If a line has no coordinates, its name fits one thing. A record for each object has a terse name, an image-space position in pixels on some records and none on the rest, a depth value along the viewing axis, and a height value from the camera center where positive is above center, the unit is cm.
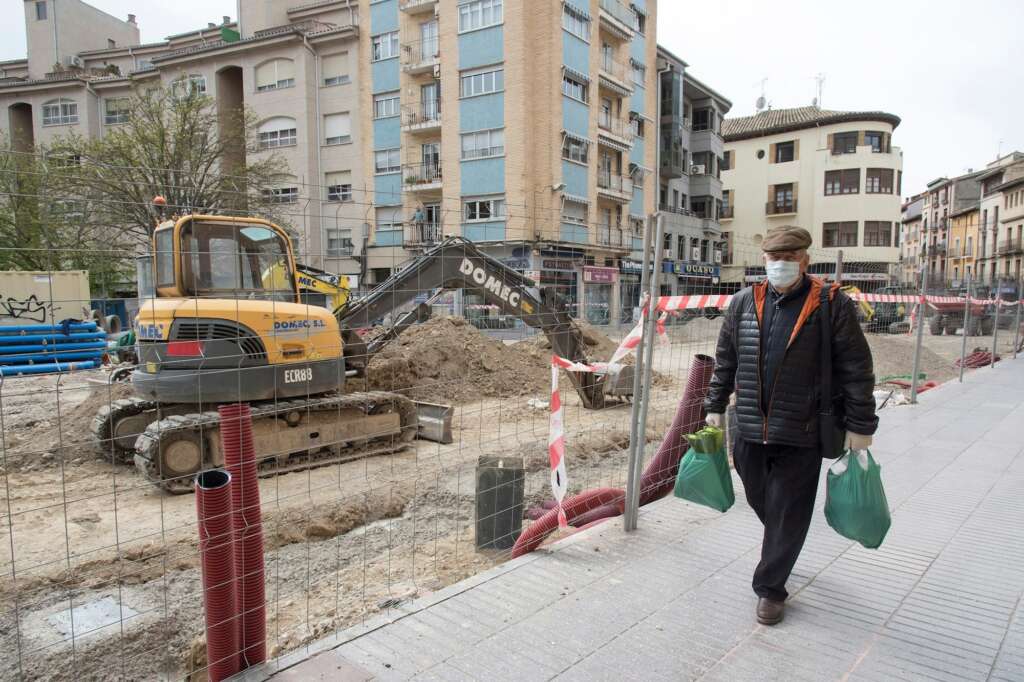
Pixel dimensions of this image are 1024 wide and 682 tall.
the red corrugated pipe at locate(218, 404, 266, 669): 284 -106
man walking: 305 -51
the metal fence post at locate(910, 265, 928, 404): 907 -85
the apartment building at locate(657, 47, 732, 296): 3962 +720
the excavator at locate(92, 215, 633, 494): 680 -83
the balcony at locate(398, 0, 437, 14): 3028 +1292
